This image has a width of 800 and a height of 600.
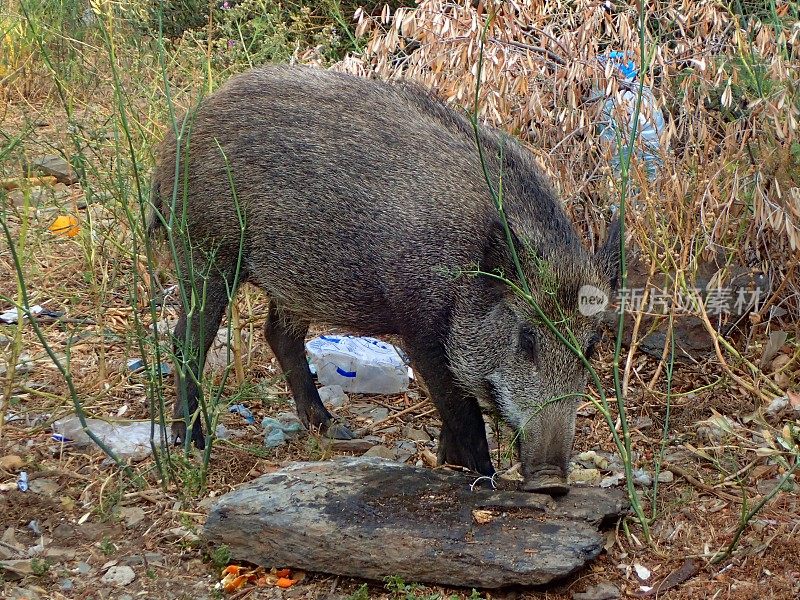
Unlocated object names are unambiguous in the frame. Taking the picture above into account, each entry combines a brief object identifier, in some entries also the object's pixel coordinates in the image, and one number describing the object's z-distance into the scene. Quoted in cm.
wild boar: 342
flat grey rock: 294
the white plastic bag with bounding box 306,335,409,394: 475
